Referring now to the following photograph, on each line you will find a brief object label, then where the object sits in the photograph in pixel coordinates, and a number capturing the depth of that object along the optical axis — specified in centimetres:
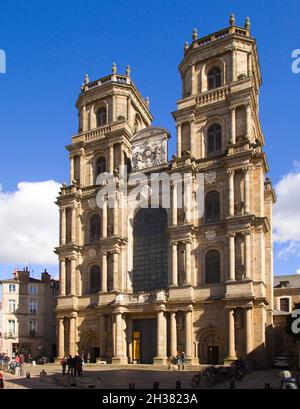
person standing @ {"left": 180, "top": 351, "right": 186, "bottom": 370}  3915
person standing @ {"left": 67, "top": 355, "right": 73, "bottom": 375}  3130
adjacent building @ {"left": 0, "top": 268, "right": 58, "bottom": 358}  5912
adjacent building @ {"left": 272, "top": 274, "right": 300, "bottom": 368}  4516
